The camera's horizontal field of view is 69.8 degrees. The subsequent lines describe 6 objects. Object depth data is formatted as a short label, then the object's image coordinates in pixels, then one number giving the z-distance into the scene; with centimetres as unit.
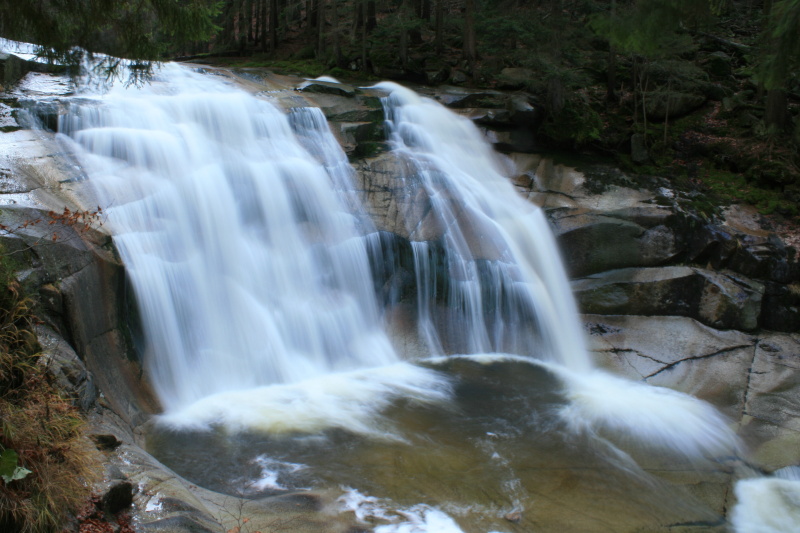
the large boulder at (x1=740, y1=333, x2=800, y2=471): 744
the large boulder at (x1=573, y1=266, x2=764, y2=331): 1038
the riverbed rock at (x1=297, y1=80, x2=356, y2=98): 1408
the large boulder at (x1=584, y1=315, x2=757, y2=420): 915
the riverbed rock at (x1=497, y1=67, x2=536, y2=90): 1484
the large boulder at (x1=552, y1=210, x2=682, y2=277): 1109
